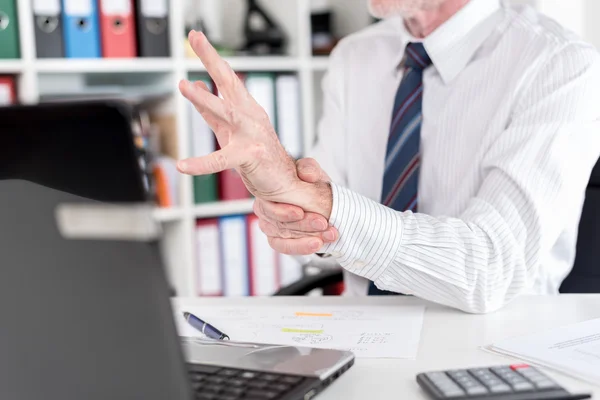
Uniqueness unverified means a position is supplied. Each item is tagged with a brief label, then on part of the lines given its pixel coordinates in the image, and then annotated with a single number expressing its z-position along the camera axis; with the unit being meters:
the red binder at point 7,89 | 2.14
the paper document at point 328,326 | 0.92
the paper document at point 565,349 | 0.78
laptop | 0.44
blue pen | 0.98
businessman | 1.02
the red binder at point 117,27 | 2.27
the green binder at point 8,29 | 2.11
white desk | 0.76
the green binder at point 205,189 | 2.53
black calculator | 0.68
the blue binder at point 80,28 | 2.21
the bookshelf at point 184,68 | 2.18
